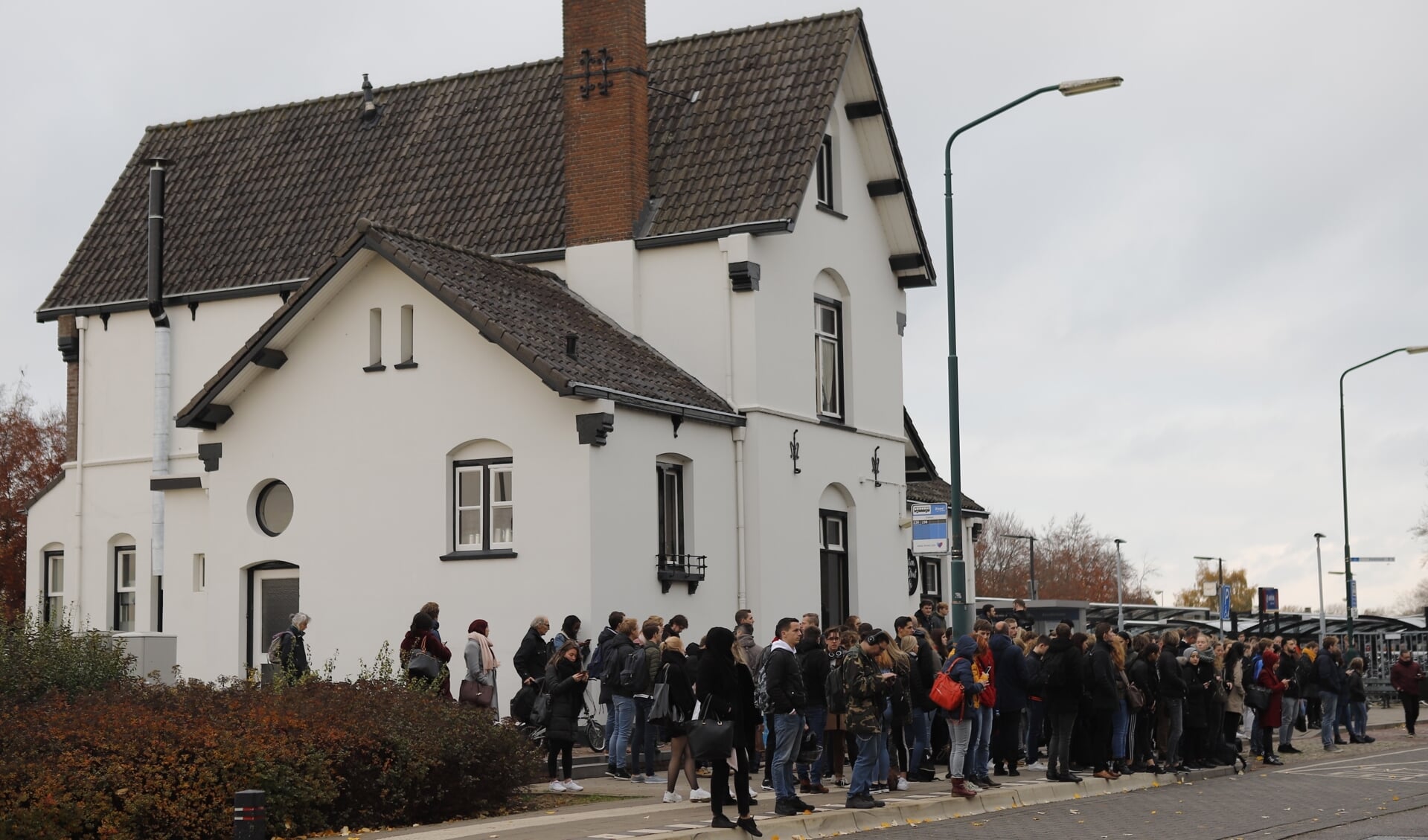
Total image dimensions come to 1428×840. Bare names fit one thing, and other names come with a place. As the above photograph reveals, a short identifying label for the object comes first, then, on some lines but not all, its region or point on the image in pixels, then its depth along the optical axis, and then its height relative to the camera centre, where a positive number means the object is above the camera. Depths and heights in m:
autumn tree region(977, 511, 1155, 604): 100.06 +0.64
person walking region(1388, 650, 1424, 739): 29.91 -1.98
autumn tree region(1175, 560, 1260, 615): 126.50 -1.66
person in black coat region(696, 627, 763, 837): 14.37 -0.97
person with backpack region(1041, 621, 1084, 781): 19.34 -1.30
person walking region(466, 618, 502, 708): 18.94 -0.75
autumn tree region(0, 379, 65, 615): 51.47 +3.94
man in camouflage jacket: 16.06 -1.20
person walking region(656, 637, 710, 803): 16.19 -1.19
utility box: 22.55 -0.77
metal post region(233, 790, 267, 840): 10.28 -1.31
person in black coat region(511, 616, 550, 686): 18.91 -0.74
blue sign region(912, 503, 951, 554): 24.02 +0.65
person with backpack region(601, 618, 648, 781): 18.48 -1.10
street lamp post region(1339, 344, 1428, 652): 41.47 -0.34
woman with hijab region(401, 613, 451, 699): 19.19 -0.57
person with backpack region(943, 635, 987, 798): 17.44 -1.32
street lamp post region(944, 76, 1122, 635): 22.64 +1.58
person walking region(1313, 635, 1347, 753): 27.38 -1.81
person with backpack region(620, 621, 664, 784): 18.36 -1.28
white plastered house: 22.98 +3.33
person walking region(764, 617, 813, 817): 15.26 -1.09
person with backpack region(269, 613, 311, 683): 19.45 -0.65
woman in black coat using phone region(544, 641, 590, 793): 17.36 -1.16
